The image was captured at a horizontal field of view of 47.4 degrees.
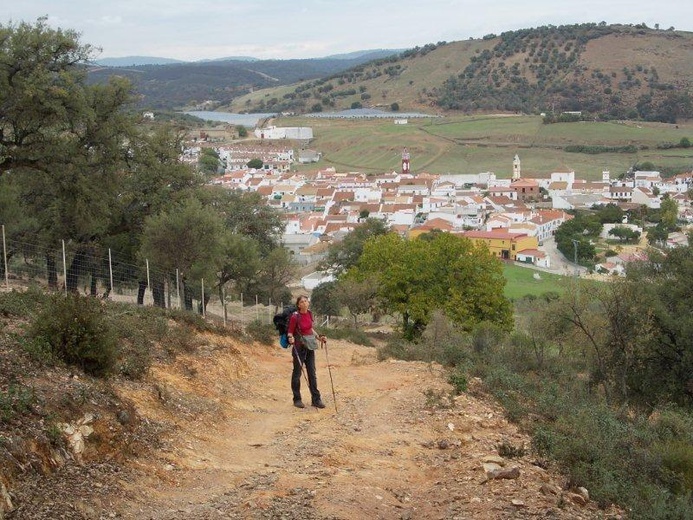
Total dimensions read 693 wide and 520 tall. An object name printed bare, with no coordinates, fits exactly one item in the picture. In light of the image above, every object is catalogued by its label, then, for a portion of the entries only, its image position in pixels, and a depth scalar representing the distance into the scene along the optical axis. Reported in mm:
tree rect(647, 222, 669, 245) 65625
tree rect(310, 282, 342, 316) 34312
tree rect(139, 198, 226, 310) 19719
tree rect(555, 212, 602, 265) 65875
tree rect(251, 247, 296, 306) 30109
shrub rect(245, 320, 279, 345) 15234
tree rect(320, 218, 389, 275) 40219
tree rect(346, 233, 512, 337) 25969
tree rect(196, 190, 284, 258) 33656
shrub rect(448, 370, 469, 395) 9539
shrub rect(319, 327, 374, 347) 20422
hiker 9414
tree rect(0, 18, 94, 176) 16359
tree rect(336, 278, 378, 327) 28172
